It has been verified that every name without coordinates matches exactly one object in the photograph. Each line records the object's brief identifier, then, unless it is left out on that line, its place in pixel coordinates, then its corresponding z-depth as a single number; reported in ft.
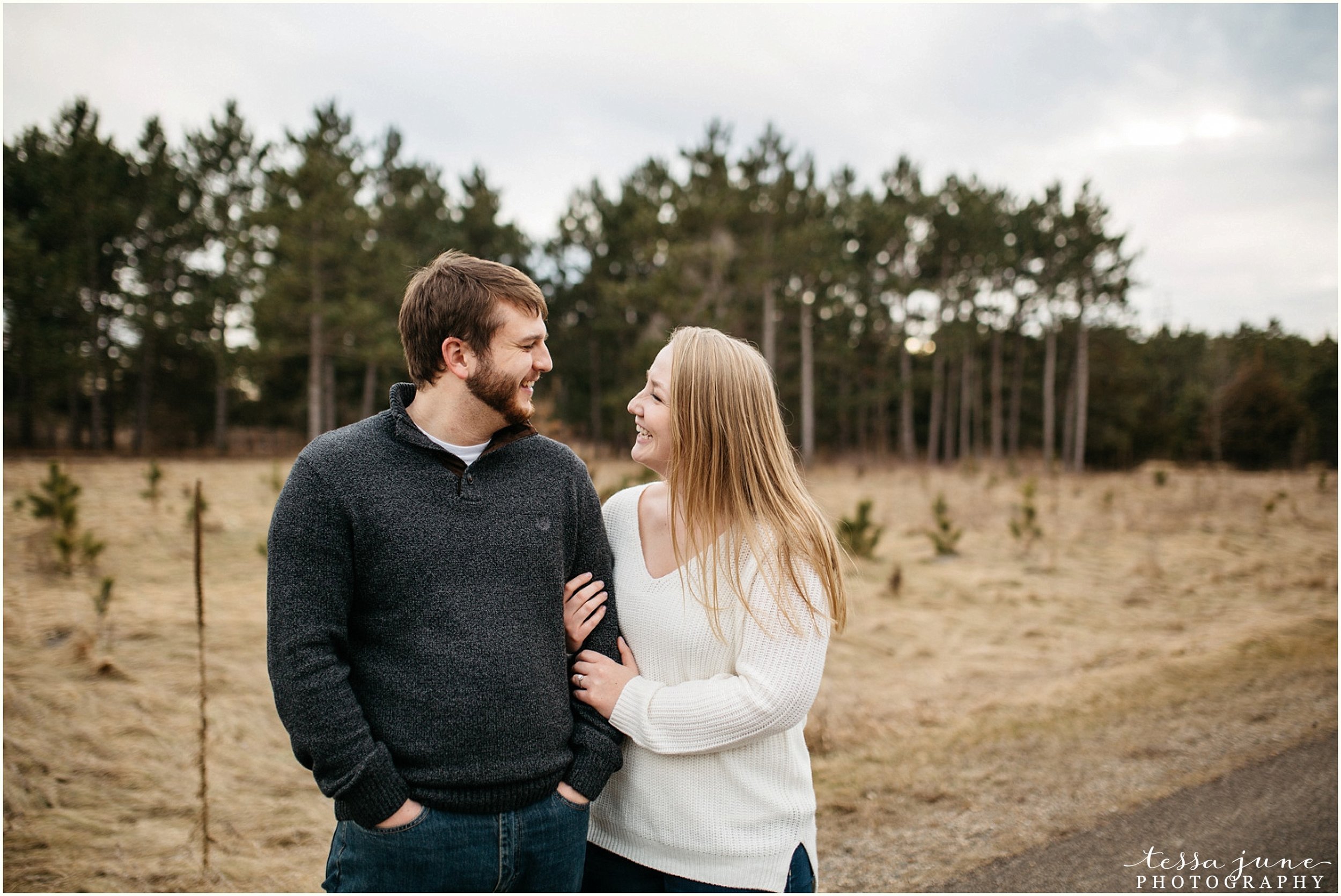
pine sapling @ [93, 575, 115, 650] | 17.95
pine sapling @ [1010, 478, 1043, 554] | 32.37
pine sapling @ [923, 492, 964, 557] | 31.65
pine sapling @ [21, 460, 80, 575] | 22.63
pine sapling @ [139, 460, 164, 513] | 33.63
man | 4.73
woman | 5.16
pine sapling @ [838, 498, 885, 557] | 28.45
